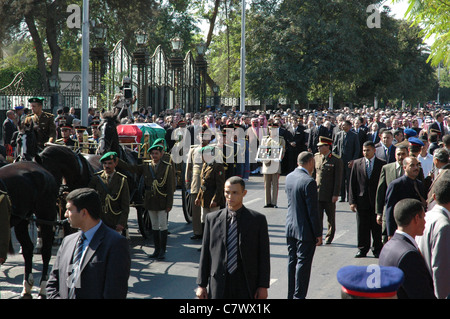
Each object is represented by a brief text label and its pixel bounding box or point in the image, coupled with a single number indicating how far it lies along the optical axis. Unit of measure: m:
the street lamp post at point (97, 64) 27.30
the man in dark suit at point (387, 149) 12.55
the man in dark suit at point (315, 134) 19.84
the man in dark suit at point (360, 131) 18.50
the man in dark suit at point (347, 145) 16.50
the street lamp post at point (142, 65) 29.13
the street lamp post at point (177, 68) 31.86
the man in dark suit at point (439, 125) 19.20
